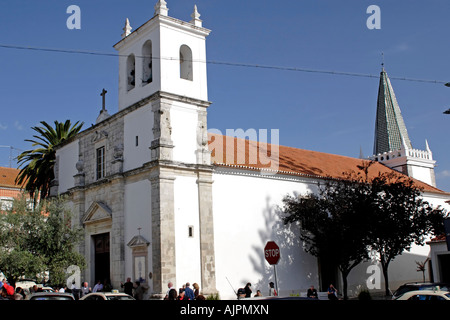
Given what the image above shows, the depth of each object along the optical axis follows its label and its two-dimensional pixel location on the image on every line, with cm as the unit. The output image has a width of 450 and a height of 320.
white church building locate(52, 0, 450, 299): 2178
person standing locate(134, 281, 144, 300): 2127
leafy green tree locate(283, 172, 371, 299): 2455
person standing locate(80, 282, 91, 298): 2050
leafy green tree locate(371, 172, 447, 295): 2534
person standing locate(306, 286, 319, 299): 1949
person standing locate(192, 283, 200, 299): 1807
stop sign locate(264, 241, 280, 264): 1524
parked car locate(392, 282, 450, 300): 1636
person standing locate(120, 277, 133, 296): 2112
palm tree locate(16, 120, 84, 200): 3319
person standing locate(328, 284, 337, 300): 1818
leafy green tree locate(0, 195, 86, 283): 2036
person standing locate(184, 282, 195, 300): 1601
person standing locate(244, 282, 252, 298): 2002
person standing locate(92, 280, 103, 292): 2167
